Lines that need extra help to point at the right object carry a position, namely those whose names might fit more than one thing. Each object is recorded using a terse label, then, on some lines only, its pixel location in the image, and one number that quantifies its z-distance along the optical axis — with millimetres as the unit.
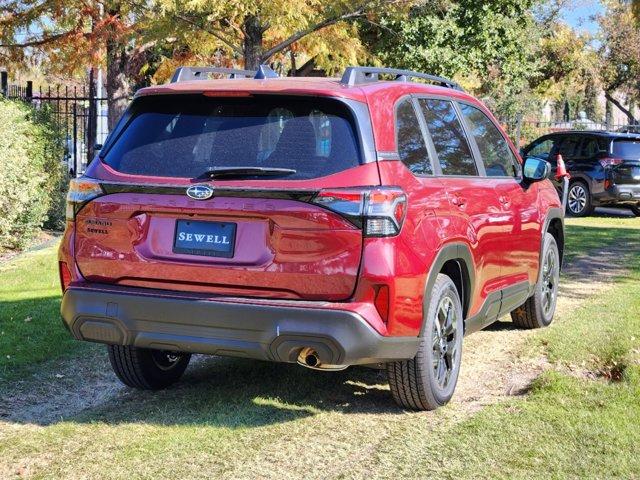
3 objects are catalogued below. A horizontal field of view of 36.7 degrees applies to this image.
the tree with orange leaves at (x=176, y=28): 15875
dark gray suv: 19578
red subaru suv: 4641
